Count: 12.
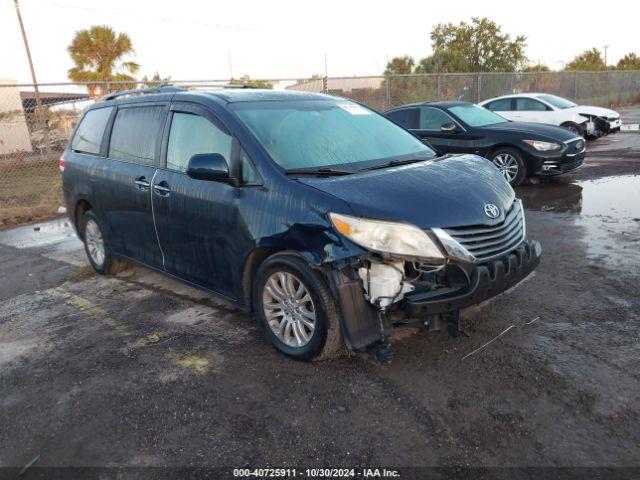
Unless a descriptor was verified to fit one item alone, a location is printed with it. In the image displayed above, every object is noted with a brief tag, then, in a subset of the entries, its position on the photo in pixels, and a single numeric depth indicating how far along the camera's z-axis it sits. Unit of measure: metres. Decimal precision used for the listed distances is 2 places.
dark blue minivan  3.14
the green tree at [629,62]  51.48
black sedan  8.85
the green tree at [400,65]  38.47
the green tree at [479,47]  37.16
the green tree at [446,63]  36.62
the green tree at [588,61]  51.68
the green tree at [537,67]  41.90
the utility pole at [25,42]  23.65
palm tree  25.83
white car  14.05
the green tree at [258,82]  14.74
